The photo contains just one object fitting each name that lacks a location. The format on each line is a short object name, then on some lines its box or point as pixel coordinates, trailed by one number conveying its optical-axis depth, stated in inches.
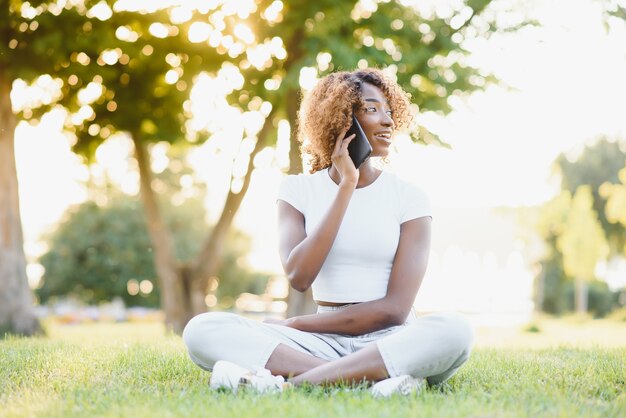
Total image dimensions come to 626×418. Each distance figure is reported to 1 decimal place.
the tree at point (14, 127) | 420.8
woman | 154.6
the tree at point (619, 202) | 922.7
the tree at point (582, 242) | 1114.7
